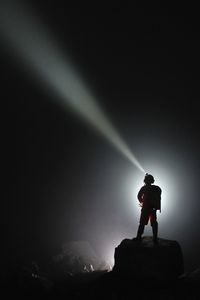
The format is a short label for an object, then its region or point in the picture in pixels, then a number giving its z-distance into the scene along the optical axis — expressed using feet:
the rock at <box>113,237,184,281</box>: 37.52
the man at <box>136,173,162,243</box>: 40.52
